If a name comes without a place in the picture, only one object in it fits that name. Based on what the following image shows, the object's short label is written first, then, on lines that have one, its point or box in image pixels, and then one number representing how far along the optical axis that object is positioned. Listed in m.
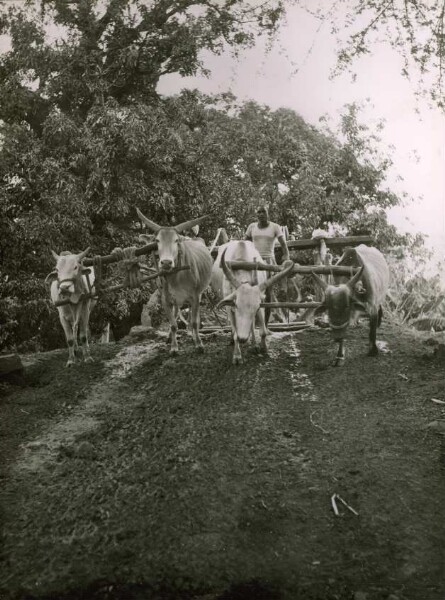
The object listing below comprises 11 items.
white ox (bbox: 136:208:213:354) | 8.81
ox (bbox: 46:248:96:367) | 8.84
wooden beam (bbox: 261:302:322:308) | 8.32
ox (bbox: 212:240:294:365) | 8.30
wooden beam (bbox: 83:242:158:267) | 8.99
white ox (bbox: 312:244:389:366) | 7.69
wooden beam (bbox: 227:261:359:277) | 8.28
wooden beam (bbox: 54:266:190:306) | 8.81
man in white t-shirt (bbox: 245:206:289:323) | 9.94
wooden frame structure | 8.34
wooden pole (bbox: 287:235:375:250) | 10.77
